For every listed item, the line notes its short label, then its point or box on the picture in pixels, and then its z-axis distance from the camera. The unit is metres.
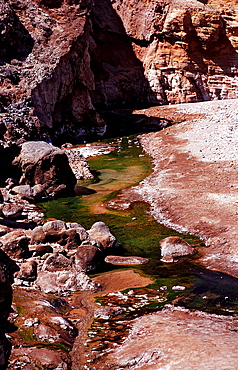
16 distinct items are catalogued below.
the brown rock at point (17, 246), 12.28
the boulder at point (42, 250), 12.46
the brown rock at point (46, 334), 7.81
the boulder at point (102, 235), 13.69
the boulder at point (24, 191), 20.53
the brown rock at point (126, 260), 12.77
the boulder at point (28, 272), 10.87
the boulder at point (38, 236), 13.46
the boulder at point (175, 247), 12.98
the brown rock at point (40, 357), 7.01
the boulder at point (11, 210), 16.66
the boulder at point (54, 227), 13.89
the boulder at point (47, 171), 21.18
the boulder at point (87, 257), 12.35
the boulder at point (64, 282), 10.77
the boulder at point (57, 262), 11.55
